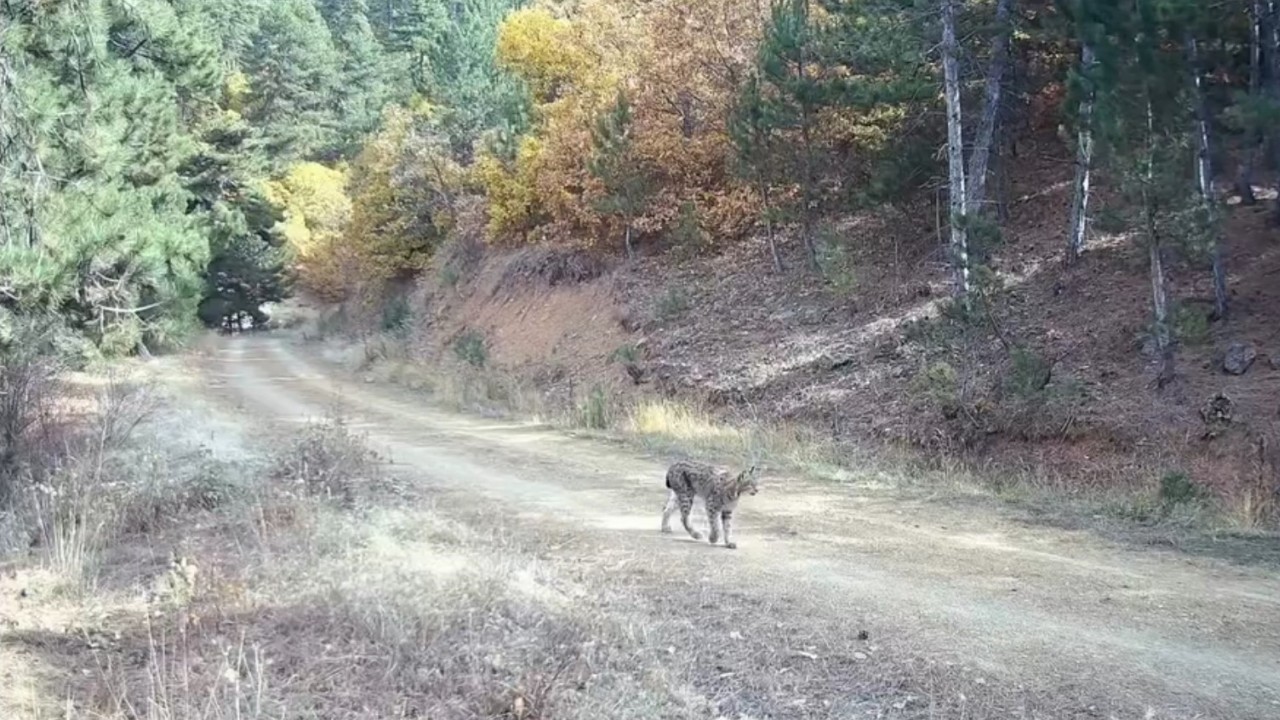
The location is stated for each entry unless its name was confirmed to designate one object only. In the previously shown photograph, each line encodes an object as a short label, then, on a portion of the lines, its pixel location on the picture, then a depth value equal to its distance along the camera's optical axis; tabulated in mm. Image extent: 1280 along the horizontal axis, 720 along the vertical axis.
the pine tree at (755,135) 22875
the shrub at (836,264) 21891
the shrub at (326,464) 10499
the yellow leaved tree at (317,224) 48312
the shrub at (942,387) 16188
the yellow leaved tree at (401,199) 38062
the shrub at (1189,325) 14375
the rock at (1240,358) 15438
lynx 9102
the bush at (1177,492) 10570
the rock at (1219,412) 14367
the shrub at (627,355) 24078
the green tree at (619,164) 26938
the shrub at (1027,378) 15570
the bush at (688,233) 27172
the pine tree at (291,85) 54656
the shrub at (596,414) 18078
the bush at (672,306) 25938
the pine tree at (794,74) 21234
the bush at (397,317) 36875
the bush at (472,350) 28312
